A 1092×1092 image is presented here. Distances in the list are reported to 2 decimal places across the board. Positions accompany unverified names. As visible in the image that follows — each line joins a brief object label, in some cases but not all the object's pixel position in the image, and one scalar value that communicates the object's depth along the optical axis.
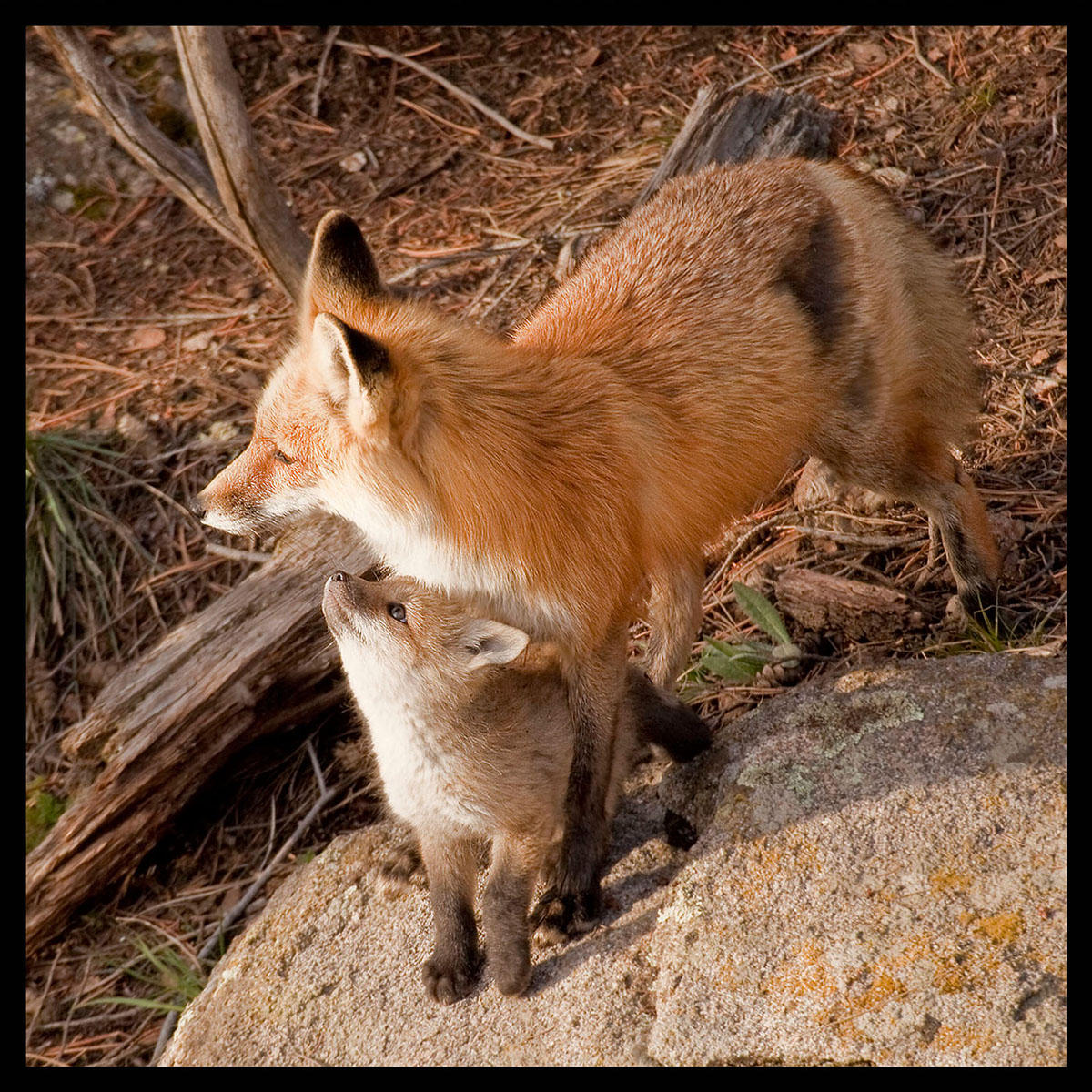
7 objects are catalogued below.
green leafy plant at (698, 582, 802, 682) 8.59
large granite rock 5.52
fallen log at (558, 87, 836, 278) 11.14
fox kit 6.54
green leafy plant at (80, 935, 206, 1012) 8.93
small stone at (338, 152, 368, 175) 14.87
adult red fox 6.54
